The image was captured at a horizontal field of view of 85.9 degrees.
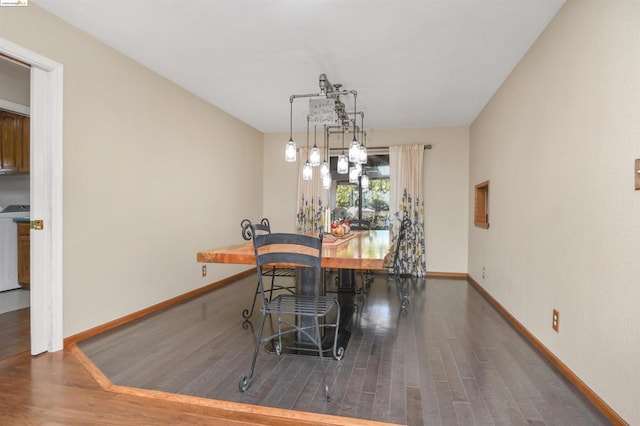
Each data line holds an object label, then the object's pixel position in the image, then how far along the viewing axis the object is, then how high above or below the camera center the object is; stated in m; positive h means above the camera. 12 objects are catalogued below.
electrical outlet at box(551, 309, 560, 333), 2.36 -0.77
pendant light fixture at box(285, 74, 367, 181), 3.10 +0.96
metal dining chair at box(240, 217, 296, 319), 2.84 -1.00
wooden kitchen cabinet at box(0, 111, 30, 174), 4.49 +0.85
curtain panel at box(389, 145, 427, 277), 5.65 +0.13
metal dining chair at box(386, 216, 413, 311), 3.67 -0.99
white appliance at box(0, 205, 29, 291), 4.32 -0.55
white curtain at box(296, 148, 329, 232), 6.05 +0.16
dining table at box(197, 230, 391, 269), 2.10 -0.30
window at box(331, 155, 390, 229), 5.99 +0.27
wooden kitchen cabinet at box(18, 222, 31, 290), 4.37 -0.56
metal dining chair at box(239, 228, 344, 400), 2.00 -0.56
